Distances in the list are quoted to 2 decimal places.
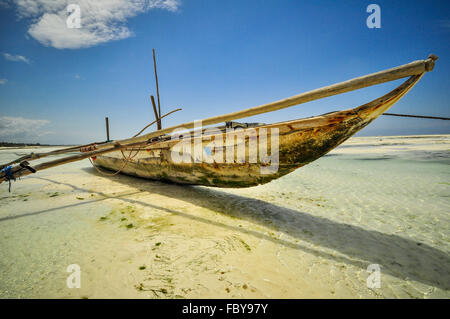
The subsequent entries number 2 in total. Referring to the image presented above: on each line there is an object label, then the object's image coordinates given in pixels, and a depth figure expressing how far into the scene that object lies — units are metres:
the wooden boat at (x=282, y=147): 2.26
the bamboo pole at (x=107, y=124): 9.79
